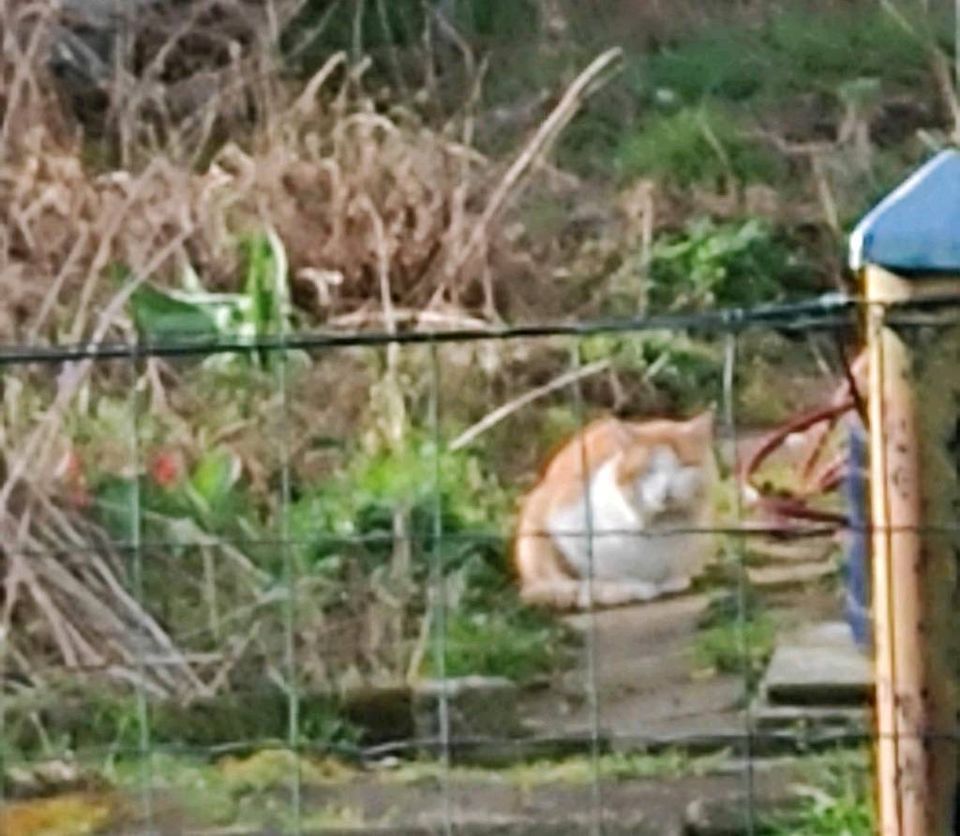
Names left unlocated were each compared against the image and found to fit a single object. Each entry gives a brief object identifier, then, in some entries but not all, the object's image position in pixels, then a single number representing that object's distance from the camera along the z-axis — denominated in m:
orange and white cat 8.20
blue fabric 5.05
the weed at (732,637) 7.86
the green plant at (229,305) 8.47
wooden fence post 3.99
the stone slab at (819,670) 7.54
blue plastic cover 3.97
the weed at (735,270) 8.57
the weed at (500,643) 8.00
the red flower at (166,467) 8.28
